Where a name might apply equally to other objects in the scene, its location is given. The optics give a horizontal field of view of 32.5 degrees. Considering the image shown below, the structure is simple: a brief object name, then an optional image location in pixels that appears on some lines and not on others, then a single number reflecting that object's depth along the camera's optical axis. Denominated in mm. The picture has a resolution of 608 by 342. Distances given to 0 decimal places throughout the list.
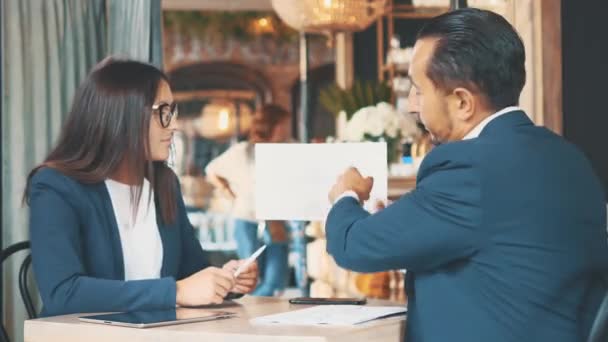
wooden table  2119
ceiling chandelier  5801
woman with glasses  2553
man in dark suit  2037
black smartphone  2674
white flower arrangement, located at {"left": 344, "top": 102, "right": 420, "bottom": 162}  5438
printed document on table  2258
